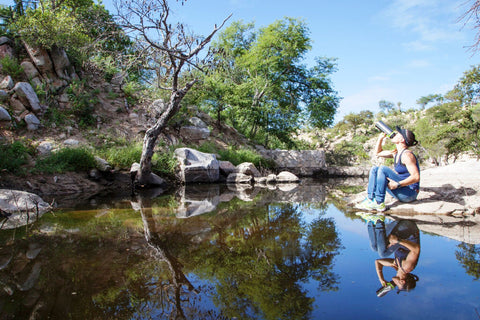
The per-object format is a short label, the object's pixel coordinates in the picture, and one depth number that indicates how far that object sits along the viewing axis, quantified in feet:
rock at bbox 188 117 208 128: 51.05
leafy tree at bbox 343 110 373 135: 134.83
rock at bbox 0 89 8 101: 31.02
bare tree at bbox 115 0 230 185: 25.33
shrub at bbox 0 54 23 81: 34.04
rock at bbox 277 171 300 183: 42.22
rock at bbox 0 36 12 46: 36.21
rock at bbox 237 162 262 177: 41.83
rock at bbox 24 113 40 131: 31.69
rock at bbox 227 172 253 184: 39.84
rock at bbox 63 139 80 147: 32.19
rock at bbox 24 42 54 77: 36.94
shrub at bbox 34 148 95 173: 26.86
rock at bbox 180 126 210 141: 48.42
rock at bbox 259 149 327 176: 57.41
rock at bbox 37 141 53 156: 29.16
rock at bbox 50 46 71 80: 38.87
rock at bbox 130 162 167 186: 30.89
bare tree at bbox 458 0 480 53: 11.96
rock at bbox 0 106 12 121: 29.40
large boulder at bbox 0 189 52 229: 15.66
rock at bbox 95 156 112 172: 30.50
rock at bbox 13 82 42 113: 32.30
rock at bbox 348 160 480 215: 16.17
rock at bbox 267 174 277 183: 40.90
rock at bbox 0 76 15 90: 32.30
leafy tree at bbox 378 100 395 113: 163.05
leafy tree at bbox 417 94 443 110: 151.92
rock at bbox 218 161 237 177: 41.65
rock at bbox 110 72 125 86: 49.29
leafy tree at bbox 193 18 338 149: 56.54
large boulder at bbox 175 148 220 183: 36.24
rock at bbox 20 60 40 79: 35.78
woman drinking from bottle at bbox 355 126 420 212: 15.76
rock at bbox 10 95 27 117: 31.89
